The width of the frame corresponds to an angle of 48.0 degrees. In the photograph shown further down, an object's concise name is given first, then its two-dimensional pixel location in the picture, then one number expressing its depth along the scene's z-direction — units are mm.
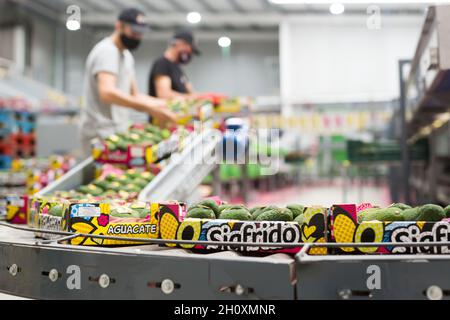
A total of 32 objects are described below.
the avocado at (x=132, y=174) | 2502
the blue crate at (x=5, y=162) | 9430
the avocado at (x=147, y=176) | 2506
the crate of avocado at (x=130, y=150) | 2672
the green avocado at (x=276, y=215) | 1140
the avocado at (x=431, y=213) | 1071
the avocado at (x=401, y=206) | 1212
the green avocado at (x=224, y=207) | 1271
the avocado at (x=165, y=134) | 2895
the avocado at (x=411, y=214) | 1094
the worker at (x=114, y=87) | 2988
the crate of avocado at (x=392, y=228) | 1010
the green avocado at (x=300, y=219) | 1096
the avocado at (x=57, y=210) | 1329
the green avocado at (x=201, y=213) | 1196
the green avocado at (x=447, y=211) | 1107
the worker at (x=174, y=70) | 3762
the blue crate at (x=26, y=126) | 9883
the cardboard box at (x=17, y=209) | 1891
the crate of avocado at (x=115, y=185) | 2215
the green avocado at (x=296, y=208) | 1220
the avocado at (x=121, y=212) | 1337
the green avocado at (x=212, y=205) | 1256
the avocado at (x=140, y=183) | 2427
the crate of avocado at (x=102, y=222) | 1171
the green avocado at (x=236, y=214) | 1166
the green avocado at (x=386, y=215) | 1087
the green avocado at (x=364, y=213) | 1153
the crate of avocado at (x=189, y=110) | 3159
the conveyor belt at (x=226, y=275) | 878
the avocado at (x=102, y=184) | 2389
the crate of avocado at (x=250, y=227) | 1061
